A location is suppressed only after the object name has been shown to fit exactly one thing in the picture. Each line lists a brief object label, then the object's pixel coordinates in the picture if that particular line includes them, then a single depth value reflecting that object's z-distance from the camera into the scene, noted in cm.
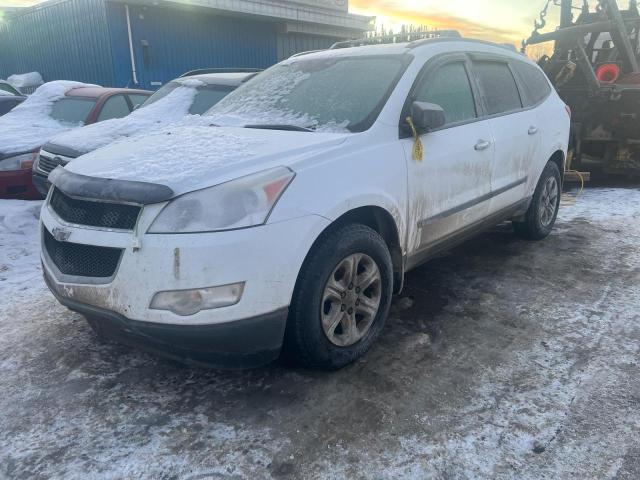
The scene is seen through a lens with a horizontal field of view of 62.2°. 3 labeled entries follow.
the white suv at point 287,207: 234
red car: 618
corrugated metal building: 1421
